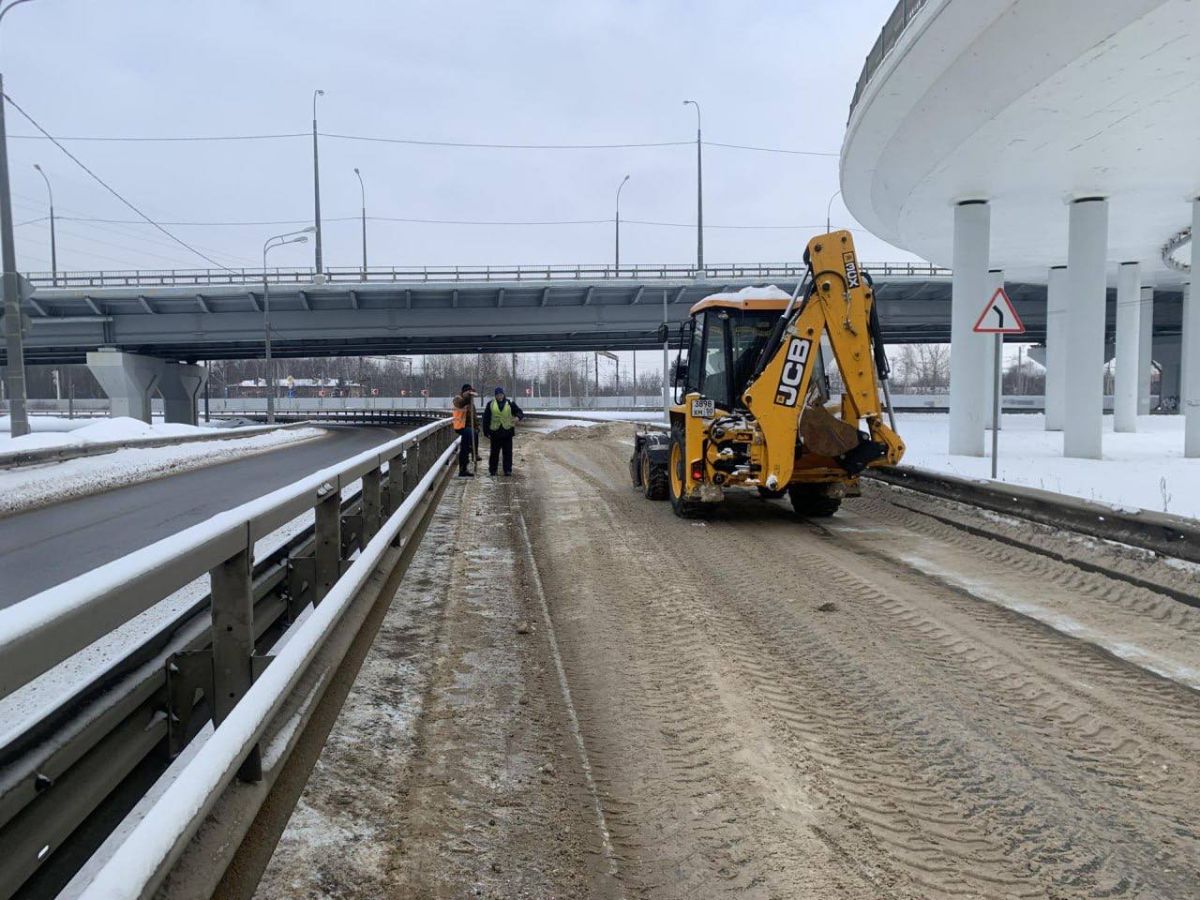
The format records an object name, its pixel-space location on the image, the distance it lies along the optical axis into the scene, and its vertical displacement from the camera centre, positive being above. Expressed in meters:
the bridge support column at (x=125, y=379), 41.47 +0.78
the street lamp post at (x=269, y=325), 36.91 +3.07
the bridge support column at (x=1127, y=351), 27.08 +1.45
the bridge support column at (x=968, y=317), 18.25 +1.67
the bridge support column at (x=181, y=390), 47.78 +0.25
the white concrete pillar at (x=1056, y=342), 26.51 +1.66
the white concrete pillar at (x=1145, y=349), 35.64 +2.01
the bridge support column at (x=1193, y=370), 16.06 +0.46
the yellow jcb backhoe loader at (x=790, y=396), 9.64 -0.02
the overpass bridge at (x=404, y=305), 39.81 +4.32
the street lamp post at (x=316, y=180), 42.09 +10.61
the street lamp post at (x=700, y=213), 41.31 +8.90
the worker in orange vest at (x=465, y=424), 16.55 -0.57
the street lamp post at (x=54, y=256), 53.00 +8.72
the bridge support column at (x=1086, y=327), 17.17 +1.36
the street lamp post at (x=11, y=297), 16.64 +1.93
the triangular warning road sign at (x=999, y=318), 11.84 +1.07
